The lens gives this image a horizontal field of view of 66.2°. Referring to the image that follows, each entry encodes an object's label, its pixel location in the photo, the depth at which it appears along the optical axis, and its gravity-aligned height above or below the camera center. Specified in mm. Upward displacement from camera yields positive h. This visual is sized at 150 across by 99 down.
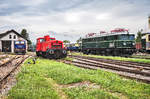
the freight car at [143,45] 17254 +486
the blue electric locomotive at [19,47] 21735 +206
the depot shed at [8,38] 33387 +2870
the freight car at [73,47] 30537 +242
